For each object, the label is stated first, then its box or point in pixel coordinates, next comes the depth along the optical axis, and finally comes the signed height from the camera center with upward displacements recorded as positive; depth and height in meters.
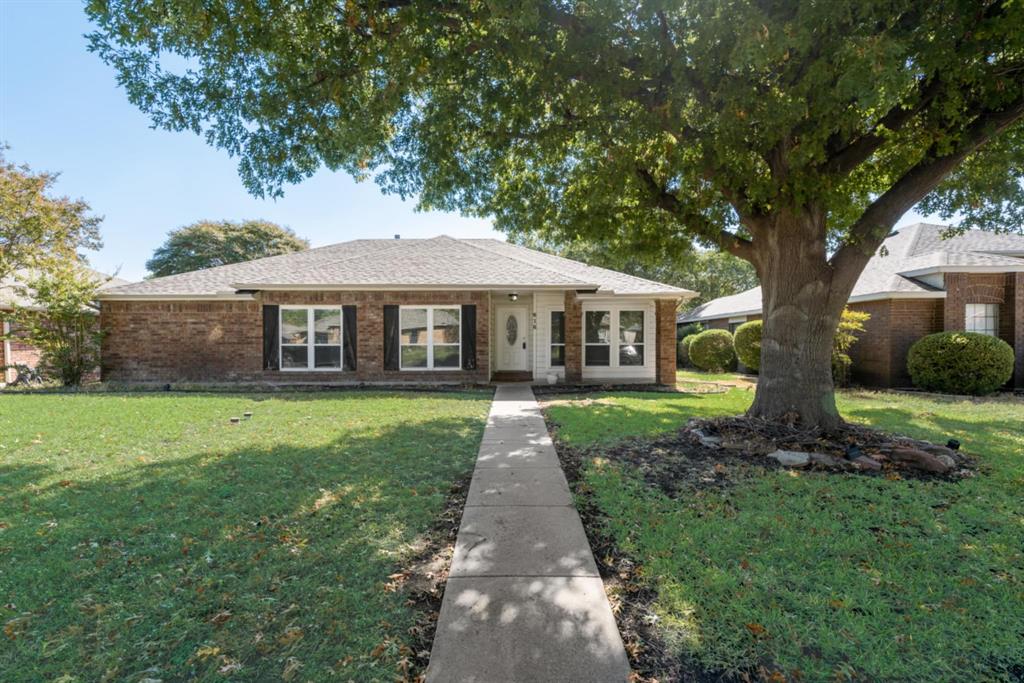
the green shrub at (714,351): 21.22 -0.27
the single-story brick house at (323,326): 13.83 +0.57
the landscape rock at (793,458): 5.48 -1.33
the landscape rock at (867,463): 5.33 -1.35
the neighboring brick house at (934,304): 13.60 +1.22
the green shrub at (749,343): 16.59 +0.08
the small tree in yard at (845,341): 13.74 +0.13
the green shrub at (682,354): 24.89 -0.47
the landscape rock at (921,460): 5.27 -1.32
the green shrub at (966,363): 12.35 -0.47
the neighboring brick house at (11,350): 15.63 -0.17
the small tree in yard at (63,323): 12.91 +0.62
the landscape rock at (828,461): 5.41 -1.35
